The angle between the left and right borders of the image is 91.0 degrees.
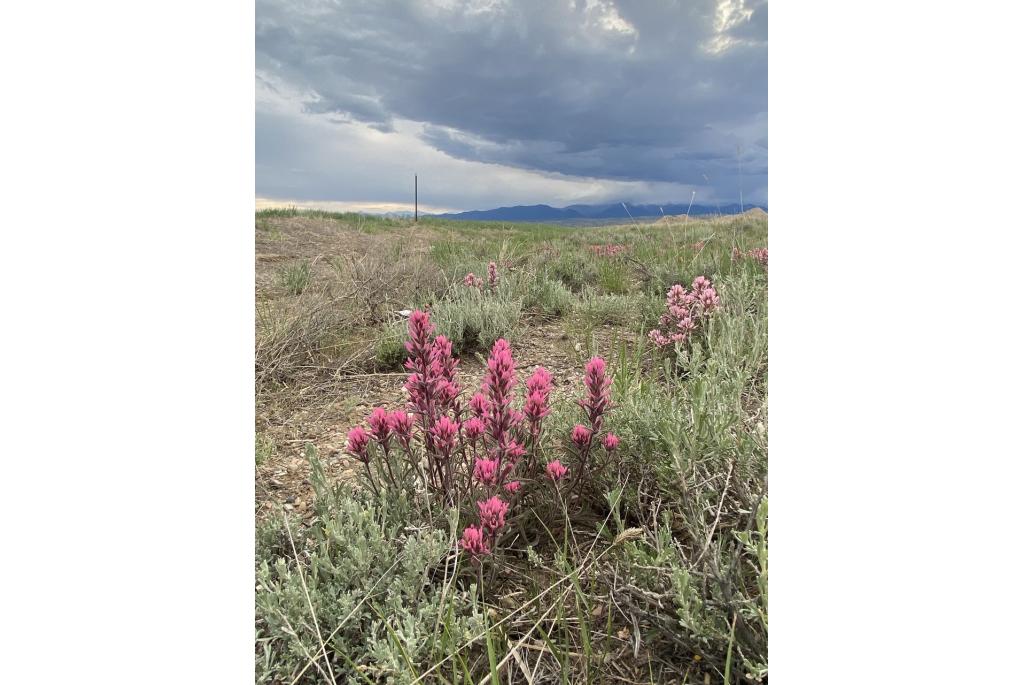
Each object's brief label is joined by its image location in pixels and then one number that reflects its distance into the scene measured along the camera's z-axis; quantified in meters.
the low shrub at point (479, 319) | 1.61
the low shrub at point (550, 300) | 1.81
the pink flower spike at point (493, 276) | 1.82
